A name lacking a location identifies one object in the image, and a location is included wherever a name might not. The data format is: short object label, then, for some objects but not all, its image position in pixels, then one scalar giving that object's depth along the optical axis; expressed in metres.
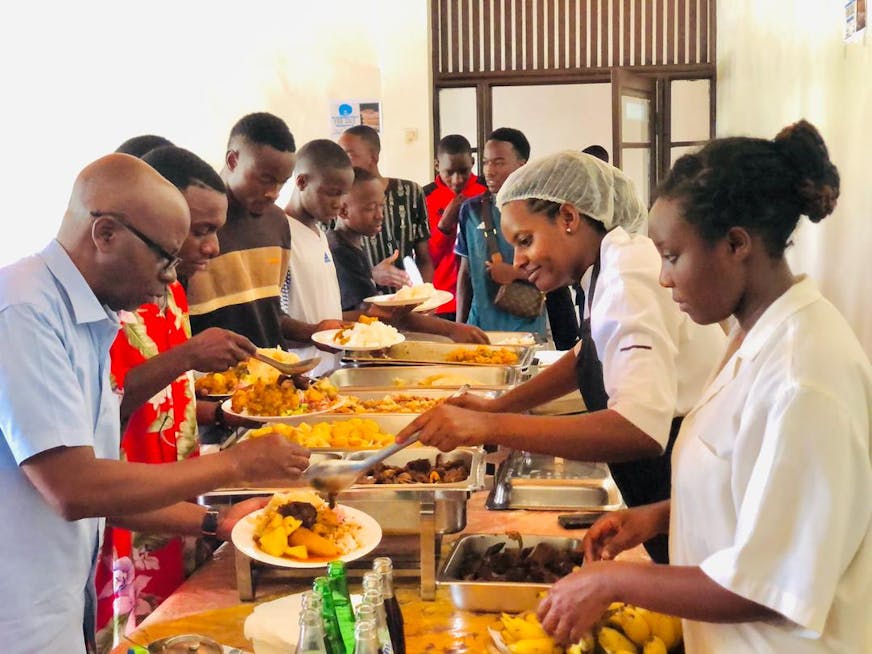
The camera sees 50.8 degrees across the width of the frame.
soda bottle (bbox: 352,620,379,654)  1.04
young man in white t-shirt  3.29
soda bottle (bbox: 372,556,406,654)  1.23
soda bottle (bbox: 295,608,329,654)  1.09
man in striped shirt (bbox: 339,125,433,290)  4.43
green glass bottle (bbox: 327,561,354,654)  1.21
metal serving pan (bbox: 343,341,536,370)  3.36
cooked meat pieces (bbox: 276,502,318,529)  1.58
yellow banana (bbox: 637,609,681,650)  1.37
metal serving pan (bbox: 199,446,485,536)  1.68
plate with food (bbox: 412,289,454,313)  3.89
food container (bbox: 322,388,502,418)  2.85
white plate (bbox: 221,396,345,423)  2.37
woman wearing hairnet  1.67
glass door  6.10
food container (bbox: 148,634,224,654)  1.25
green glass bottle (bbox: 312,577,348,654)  1.18
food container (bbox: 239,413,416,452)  2.40
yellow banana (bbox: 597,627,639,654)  1.31
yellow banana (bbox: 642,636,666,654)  1.33
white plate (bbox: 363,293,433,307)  3.60
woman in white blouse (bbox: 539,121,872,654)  1.06
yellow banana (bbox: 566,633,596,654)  1.32
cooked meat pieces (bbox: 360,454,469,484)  1.88
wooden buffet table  1.48
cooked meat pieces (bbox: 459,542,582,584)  1.64
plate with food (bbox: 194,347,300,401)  2.64
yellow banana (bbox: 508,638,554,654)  1.32
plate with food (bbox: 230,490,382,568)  1.52
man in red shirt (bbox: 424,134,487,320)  5.23
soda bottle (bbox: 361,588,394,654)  1.10
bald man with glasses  1.28
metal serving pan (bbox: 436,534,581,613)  1.54
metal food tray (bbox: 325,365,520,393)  3.14
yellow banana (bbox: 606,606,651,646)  1.35
